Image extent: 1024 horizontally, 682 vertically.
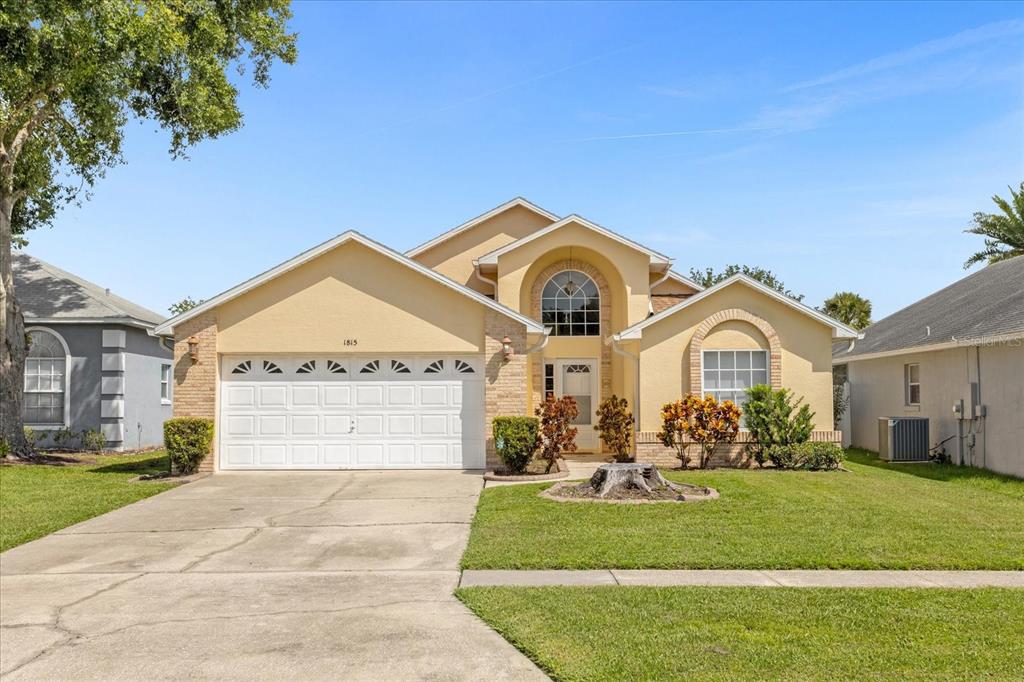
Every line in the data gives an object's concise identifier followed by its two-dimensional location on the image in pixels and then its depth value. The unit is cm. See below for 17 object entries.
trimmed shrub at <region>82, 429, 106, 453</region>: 2152
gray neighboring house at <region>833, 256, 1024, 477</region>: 1648
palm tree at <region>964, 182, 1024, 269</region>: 3325
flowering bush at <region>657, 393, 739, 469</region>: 1738
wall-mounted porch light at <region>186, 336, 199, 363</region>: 1711
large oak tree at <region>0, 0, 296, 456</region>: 1703
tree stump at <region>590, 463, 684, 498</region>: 1318
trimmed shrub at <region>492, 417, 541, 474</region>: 1611
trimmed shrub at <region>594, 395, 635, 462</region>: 1920
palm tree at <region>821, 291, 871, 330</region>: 3225
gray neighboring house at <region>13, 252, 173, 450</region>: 2203
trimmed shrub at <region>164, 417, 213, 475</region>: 1628
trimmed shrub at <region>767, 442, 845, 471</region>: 1730
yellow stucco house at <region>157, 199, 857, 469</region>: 1731
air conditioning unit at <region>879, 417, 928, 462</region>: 1958
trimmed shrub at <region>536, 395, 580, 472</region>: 1699
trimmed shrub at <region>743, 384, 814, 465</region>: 1745
